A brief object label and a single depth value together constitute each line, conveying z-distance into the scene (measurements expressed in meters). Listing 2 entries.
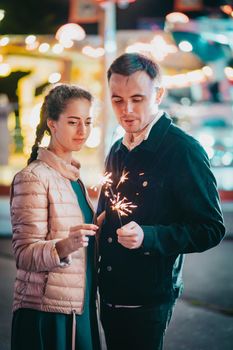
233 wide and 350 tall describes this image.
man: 2.61
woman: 2.54
